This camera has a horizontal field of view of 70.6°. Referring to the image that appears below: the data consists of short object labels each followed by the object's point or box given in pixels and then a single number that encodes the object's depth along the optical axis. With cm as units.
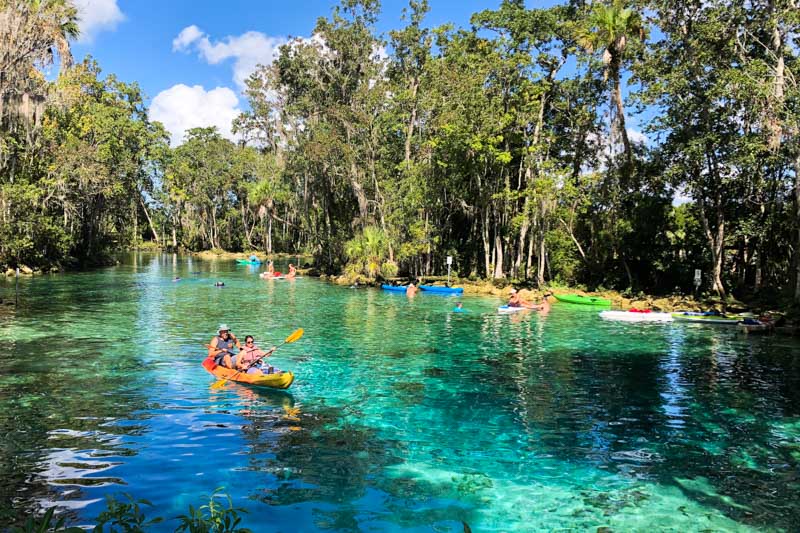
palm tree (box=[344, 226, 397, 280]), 4219
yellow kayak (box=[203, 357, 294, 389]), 1286
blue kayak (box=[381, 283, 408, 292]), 3844
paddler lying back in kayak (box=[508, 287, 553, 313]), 2953
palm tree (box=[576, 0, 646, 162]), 3284
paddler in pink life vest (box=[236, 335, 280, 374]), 1357
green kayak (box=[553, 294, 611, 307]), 3145
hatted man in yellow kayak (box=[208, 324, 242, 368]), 1444
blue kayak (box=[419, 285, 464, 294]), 3762
